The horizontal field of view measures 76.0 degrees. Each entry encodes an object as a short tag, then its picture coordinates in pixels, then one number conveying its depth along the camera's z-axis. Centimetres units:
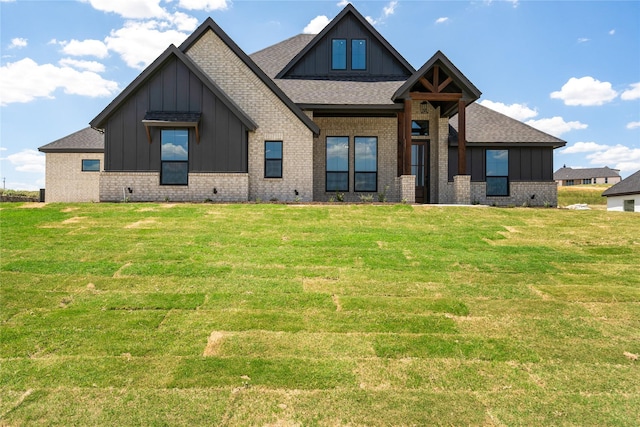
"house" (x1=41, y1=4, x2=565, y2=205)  1570
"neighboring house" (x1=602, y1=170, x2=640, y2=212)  2888
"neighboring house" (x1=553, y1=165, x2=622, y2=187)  10544
